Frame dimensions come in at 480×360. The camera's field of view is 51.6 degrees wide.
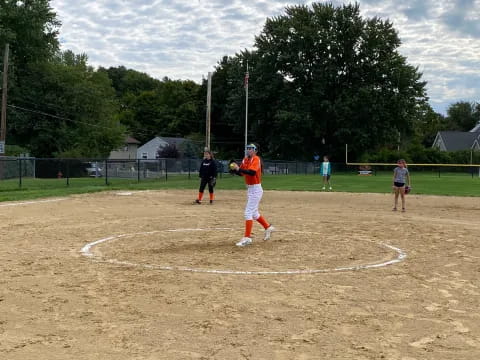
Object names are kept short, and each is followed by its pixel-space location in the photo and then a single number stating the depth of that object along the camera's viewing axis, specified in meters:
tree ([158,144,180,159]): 72.00
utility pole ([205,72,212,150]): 36.91
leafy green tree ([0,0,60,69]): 49.41
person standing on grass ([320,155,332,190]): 27.98
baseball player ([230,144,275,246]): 9.69
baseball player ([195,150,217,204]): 18.72
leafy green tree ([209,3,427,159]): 55.94
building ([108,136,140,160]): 91.19
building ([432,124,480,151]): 85.63
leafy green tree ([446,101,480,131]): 121.44
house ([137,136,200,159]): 73.06
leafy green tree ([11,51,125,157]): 52.72
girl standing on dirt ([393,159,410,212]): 17.56
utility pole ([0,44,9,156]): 32.75
